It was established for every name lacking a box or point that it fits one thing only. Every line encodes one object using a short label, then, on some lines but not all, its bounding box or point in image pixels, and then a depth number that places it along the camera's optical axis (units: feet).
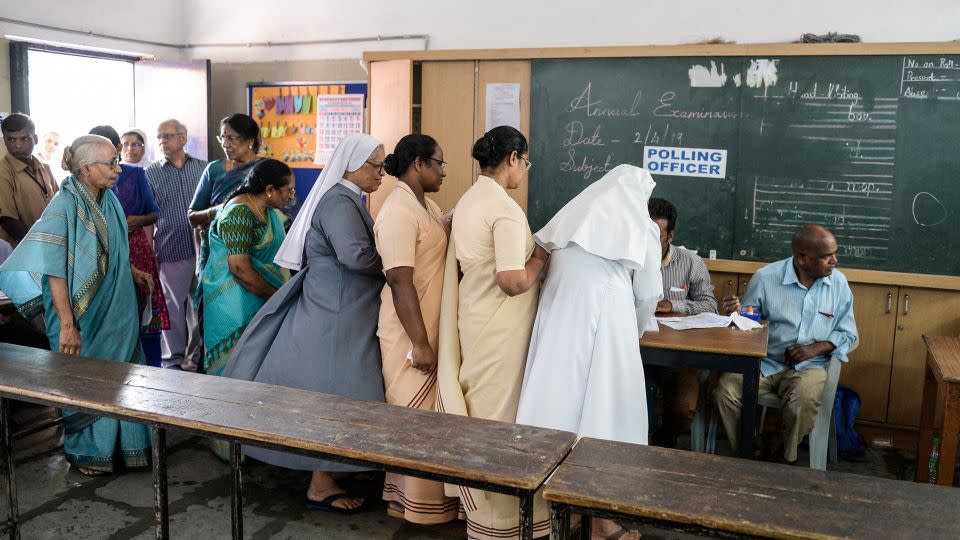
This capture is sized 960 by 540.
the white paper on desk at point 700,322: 11.09
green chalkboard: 13.66
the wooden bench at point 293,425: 6.24
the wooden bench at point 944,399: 9.38
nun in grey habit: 9.66
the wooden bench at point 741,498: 5.18
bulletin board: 20.42
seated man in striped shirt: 12.67
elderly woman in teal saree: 10.55
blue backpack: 13.02
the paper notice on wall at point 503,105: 16.29
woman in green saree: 11.33
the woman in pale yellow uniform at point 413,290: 9.16
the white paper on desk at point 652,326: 10.47
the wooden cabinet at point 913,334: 13.47
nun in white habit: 8.81
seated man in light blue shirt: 11.76
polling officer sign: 14.92
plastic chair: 11.63
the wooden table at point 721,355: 9.87
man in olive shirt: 14.99
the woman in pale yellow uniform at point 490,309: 8.82
